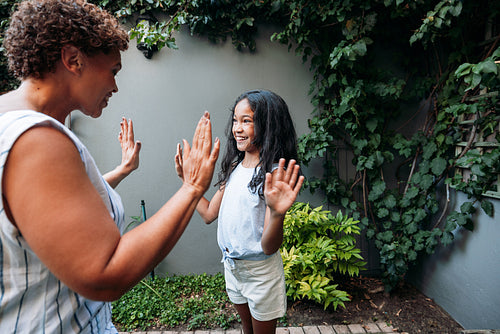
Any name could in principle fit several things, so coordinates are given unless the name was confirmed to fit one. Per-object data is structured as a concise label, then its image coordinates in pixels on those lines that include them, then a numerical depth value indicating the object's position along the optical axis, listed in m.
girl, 1.62
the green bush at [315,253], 2.60
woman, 0.59
